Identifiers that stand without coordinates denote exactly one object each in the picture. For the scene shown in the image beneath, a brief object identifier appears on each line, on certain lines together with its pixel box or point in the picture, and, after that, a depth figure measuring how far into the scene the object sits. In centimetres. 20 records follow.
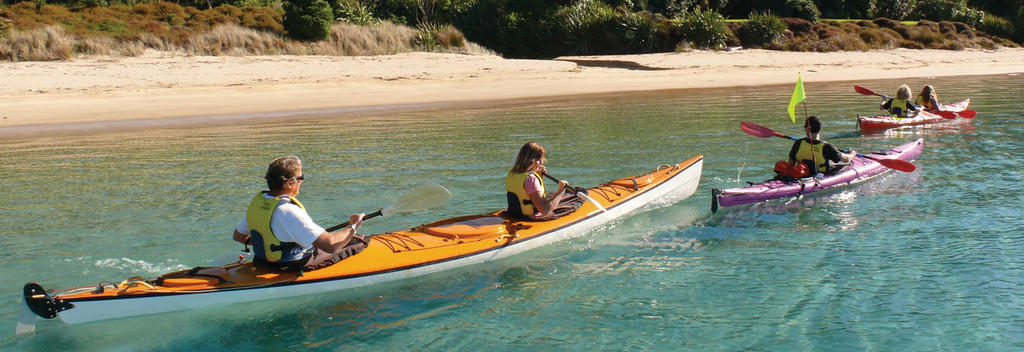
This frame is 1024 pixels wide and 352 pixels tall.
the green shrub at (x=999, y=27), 3319
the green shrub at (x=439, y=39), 2633
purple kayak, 809
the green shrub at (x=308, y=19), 2400
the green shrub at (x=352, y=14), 2677
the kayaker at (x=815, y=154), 897
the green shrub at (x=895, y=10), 3484
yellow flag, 898
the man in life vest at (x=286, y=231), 512
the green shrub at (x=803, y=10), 3145
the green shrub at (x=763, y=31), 2812
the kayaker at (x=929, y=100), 1462
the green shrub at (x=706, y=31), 2745
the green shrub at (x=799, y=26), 2942
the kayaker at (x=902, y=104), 1417
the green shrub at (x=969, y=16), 3369
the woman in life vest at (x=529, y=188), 675
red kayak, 1373
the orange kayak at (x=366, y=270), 521
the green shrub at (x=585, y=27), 2959
